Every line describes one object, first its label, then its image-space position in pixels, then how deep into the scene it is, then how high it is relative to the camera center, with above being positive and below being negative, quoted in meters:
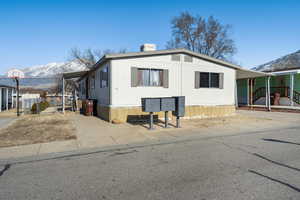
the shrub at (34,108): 14.44 -0.87
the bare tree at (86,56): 32.57 +7.23
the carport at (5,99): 17.52 -0.22
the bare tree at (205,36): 30.72 +10.30
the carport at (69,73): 13.14 +1.69
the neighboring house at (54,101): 27.52 -0.64
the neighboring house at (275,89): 17.94 +0.93
